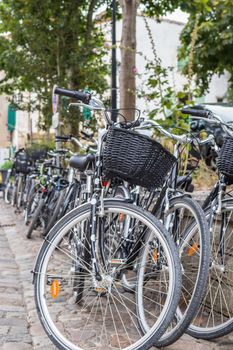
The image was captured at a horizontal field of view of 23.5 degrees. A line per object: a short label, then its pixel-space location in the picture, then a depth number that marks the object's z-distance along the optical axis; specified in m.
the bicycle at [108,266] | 2.96
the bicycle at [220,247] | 3.22
